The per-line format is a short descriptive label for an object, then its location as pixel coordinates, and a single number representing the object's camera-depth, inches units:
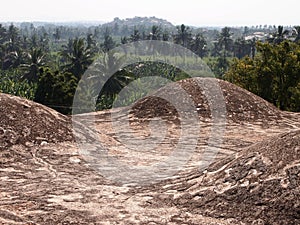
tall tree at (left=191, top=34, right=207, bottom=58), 5147.6
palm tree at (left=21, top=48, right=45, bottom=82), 2346.2
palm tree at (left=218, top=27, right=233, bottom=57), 5541.3
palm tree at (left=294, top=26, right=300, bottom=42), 3459.6
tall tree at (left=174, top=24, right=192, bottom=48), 4817.9
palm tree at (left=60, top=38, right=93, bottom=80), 2210.9
